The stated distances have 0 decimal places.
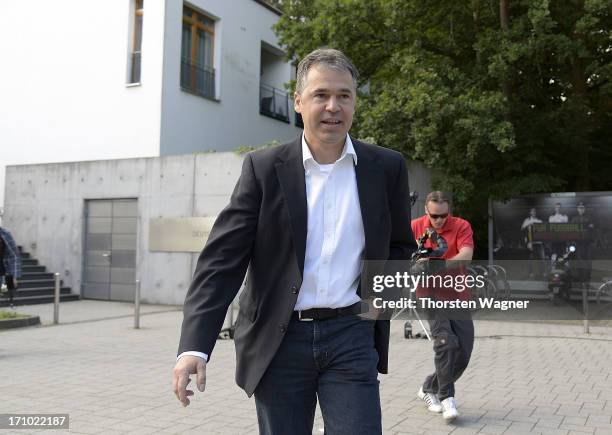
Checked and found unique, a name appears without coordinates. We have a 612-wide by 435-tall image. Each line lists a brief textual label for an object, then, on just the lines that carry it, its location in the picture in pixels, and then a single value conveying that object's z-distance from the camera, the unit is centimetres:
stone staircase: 1446
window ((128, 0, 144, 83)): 1745
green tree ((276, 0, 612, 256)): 1334
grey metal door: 1520
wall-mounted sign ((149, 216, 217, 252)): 1114
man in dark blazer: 228
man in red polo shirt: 512
